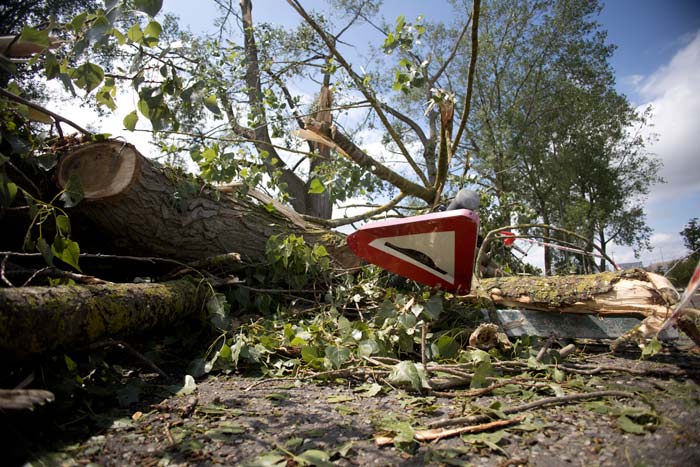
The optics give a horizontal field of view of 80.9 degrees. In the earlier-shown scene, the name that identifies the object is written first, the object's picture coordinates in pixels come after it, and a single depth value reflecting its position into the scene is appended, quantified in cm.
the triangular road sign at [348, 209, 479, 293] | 251
